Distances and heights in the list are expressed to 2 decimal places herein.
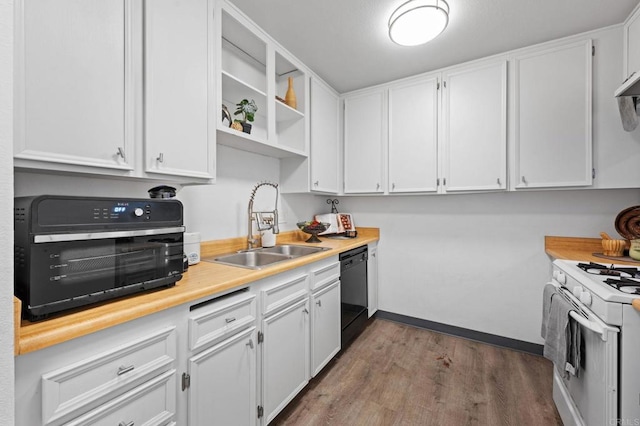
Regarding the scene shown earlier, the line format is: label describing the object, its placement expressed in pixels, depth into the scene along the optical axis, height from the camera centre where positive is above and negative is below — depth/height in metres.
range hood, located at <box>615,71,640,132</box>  1.61 +0.63
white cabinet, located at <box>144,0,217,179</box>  1.21 +0.61
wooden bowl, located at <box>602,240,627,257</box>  1.82 -0.23
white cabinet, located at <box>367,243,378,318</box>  2.77 -0.70
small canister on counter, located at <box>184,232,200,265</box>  1.50 -0.20
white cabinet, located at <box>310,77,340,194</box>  2.47 +0.73
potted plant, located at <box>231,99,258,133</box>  1.82 +0.69
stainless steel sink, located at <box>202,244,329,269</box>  1.87 -0.32
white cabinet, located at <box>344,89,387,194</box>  2.69 +0.74
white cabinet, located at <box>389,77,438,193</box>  2.43 +0.72
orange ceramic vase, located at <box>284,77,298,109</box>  2.26 +0.97
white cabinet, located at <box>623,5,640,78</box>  1.61 +1.06
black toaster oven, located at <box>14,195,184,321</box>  0.78 -0.13
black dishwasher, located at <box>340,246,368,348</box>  2.27 -0.71
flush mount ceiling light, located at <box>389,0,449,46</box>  1.51 +1.12
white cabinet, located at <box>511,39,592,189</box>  1.89 +0.71
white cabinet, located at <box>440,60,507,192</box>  2.15 +0.71
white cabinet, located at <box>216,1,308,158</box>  1.71 +0.93
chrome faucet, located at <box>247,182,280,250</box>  2.14 -0.07
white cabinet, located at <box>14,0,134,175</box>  0.88 +0.46
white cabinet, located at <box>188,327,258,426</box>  1.08 -0.76
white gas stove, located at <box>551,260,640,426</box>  1.01 -0.54
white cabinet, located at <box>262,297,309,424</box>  1.44 -0.84
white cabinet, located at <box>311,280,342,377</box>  1.84 -0.83
